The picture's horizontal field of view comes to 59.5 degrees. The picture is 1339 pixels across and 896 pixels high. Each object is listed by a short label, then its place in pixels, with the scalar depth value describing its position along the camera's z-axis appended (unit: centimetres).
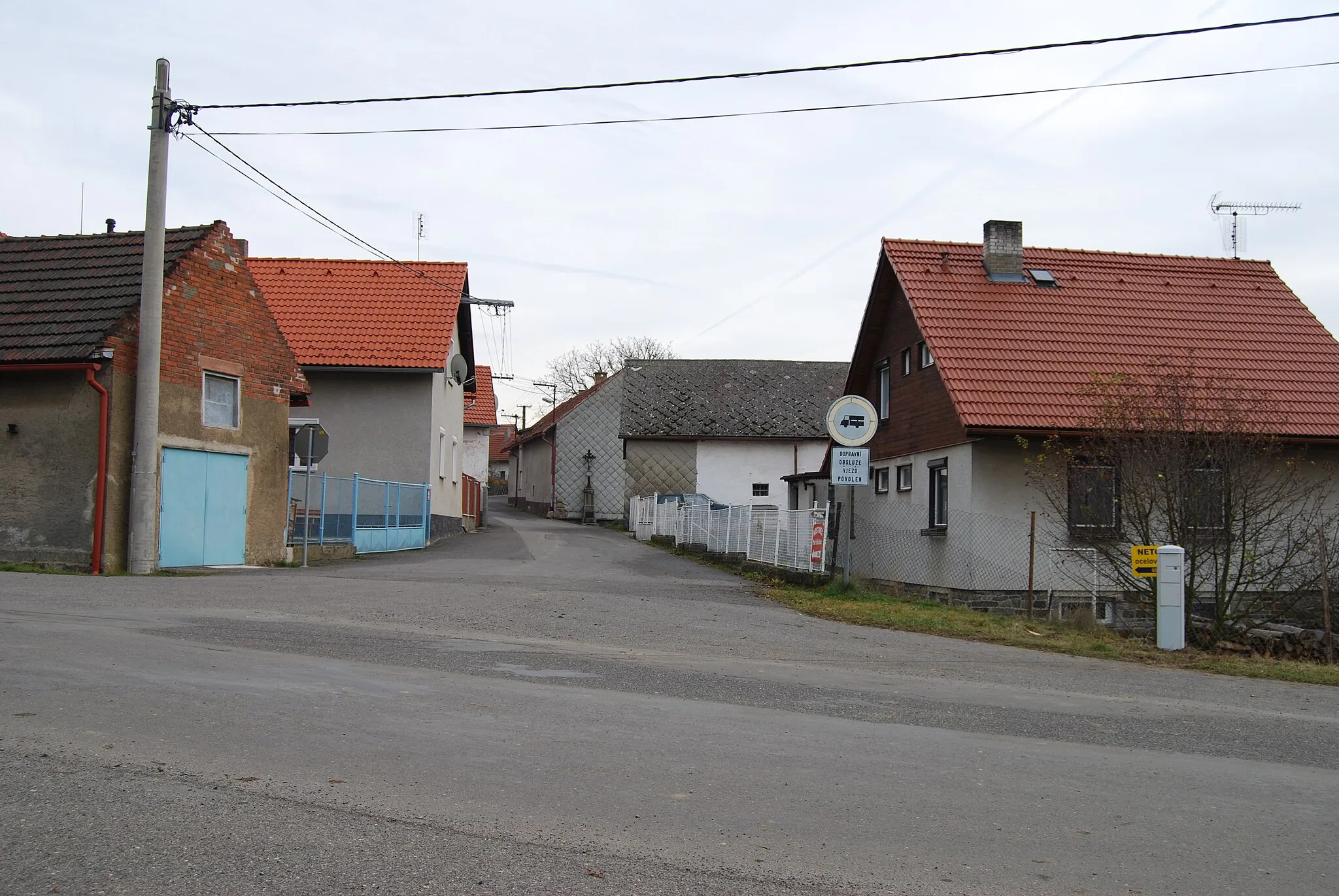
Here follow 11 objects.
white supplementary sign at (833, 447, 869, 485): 1812
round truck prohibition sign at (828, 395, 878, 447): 1814
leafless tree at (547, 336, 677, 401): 8949
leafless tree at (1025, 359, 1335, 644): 1564
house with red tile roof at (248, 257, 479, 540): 2994
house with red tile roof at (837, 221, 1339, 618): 2061
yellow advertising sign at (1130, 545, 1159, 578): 1443
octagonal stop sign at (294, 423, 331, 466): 2108
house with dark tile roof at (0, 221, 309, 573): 1772
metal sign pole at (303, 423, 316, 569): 2077
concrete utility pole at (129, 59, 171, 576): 1759
